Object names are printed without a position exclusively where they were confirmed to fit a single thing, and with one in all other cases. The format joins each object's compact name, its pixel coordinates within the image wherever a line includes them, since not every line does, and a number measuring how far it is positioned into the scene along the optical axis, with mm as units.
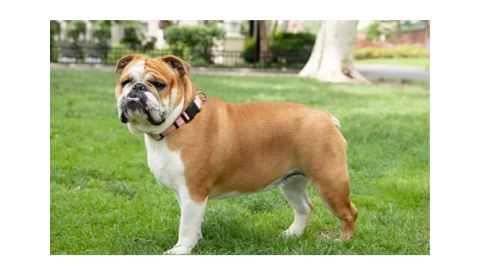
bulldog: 3639
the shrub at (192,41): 22234
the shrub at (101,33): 22844
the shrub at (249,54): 23238
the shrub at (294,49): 23233
